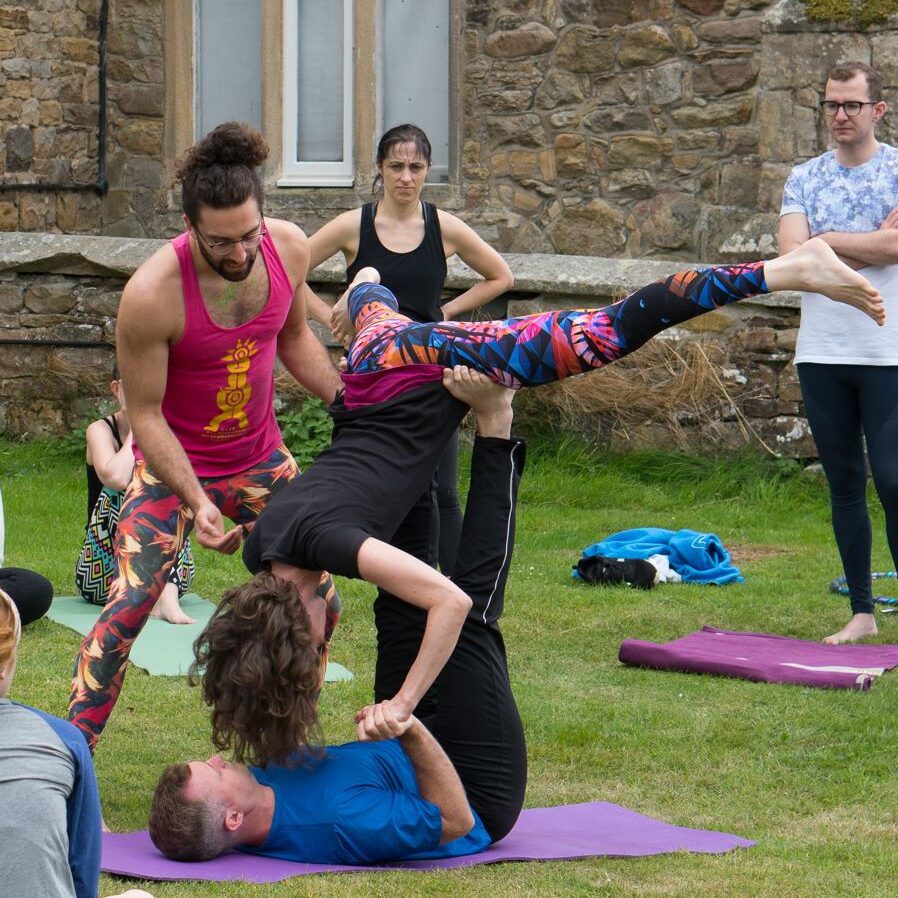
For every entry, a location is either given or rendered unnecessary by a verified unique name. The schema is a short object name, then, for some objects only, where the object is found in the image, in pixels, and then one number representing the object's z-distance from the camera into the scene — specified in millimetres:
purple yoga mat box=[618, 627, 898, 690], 9326
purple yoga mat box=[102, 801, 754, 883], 6099
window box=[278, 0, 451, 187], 19150
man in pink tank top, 6710
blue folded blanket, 12525
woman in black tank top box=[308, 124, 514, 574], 10728
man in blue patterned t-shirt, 9756
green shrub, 16653
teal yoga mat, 9784
